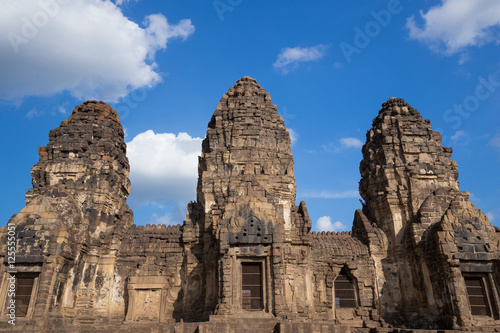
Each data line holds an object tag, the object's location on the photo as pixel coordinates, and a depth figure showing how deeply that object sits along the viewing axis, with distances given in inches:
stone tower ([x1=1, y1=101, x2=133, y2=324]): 657.6
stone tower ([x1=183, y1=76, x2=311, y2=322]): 628.4
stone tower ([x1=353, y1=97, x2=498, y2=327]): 670.5
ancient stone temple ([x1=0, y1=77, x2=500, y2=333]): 635.5
